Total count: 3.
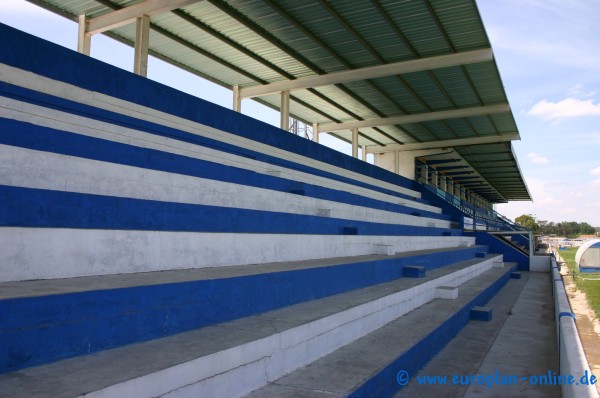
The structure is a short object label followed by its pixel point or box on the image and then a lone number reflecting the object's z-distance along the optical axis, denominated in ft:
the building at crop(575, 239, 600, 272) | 73.82
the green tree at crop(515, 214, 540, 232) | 274.48
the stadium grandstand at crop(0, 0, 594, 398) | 8.12
